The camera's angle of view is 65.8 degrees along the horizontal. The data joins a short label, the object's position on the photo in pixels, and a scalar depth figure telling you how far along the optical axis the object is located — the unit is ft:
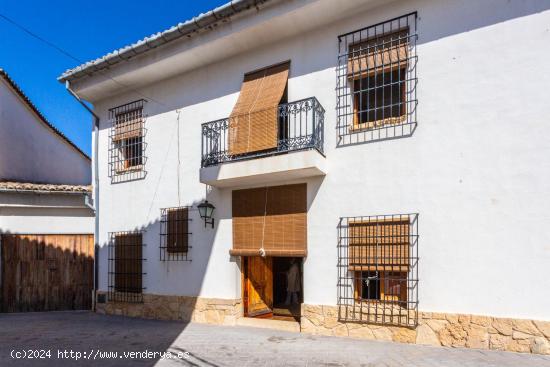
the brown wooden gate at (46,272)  35.14
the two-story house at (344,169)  20.12
